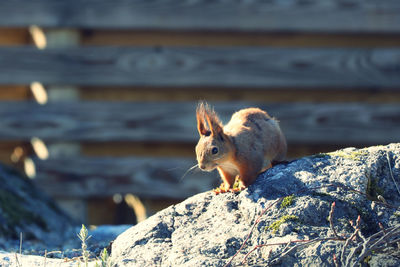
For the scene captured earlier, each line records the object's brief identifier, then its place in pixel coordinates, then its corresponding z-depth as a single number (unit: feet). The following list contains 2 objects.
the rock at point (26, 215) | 28.04
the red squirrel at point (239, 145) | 21.83
